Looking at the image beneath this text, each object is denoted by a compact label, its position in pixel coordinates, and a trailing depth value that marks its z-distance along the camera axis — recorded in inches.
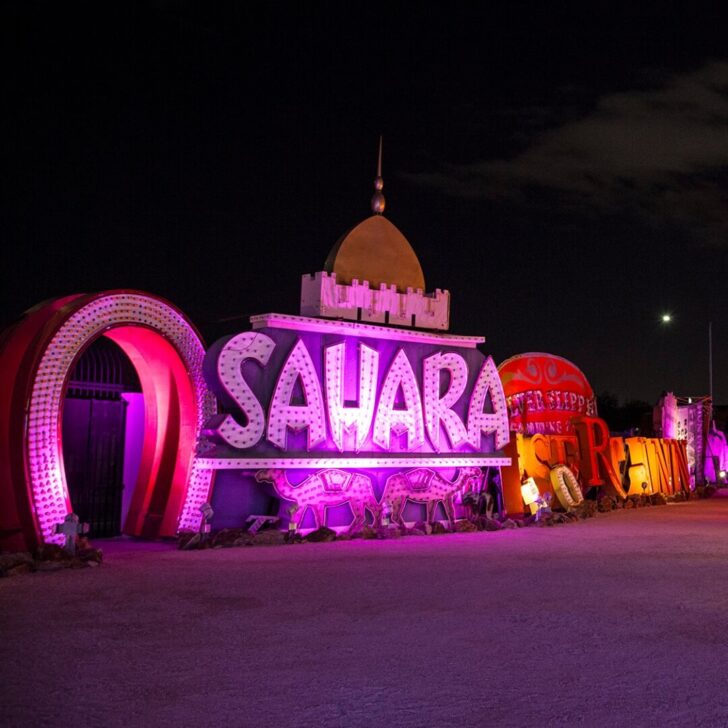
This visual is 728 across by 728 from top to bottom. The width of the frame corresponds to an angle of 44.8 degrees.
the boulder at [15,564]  424.2
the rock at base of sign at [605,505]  889.1
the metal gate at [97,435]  594.5
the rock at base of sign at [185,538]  540.7
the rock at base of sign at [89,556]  454.9
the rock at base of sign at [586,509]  817.1
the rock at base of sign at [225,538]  550.9
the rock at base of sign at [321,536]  592.4
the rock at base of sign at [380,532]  622.2
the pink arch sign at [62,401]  475.5
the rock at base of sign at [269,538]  569.6
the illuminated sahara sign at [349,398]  585.3
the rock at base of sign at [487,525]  690.2
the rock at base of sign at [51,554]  450.6
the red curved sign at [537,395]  940.6
